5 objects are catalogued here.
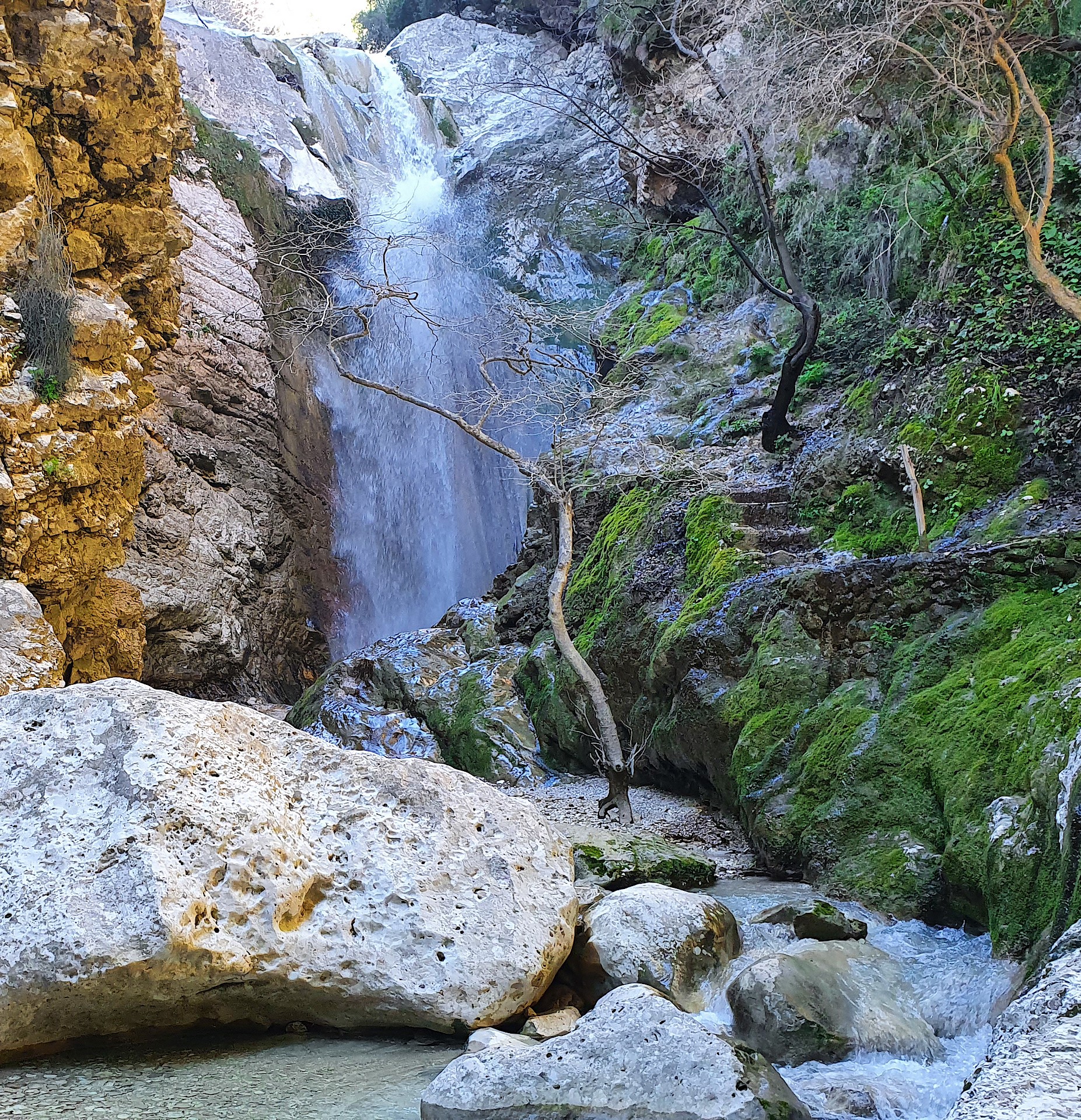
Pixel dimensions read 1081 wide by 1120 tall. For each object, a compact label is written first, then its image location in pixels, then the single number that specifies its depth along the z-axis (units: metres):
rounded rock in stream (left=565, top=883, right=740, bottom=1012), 4.32
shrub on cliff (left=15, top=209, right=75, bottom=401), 7.75
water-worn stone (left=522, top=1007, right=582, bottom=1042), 3.99
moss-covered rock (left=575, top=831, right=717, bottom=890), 5.59
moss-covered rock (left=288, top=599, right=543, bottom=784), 10.22
